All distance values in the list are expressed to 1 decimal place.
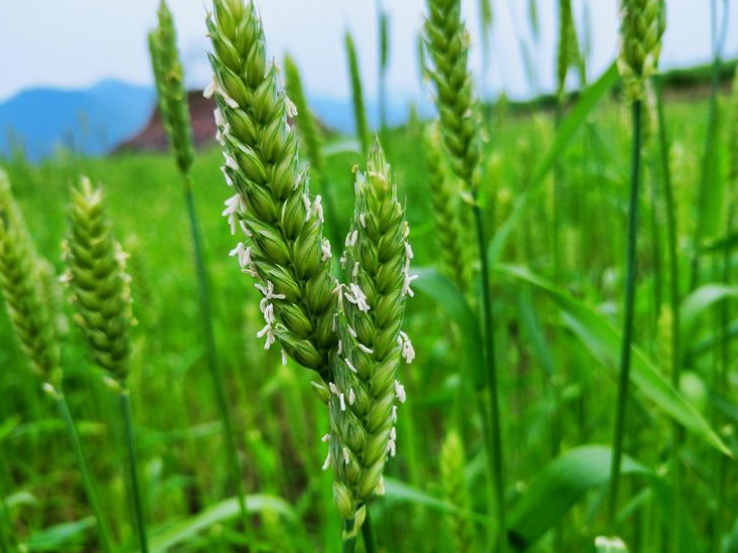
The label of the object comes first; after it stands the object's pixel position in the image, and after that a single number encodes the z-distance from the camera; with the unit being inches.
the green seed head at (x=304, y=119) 13.9
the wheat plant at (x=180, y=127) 10.9
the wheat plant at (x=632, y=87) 8.5
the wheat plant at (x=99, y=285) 9.0
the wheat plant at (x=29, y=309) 9.9
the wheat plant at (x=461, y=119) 9.5
